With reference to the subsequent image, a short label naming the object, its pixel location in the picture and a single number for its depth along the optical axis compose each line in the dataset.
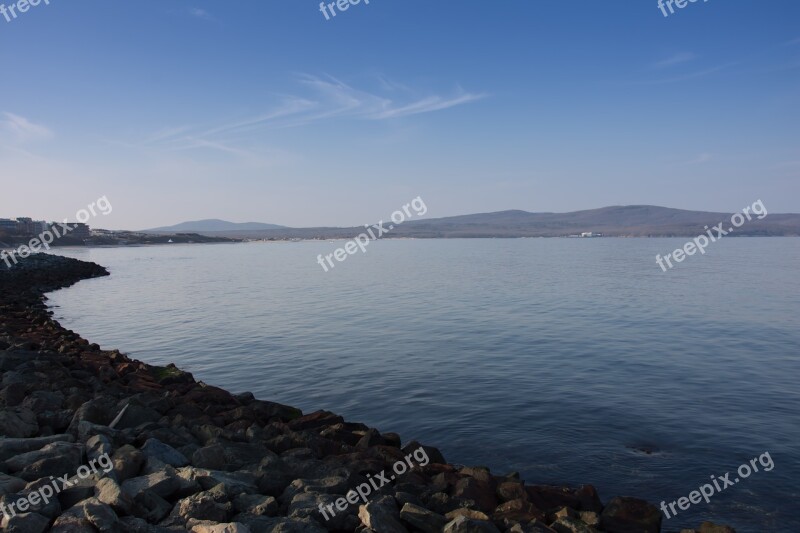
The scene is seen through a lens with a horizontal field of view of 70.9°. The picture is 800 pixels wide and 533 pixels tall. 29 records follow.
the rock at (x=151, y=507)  5.75
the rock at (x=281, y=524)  5.50
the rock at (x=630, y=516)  6.62
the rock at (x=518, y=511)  6.30
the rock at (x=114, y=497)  5.61
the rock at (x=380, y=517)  5.80
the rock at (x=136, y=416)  8.76
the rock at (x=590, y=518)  6.50
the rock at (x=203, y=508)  5.67
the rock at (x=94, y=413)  8.67
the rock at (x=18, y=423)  7.81
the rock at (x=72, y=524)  5.11
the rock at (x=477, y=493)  6.84
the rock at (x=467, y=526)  5.67
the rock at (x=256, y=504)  5.99
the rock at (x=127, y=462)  6.67
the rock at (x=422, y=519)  5.93
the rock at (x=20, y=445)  7.04
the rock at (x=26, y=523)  5.00
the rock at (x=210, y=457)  7.38
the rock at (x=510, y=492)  7.02
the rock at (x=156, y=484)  6.19
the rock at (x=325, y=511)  5.96
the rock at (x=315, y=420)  10.09
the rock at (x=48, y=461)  6.49
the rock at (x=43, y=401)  9.02
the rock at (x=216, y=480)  6.48
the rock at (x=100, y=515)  5.16
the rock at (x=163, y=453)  7.31
